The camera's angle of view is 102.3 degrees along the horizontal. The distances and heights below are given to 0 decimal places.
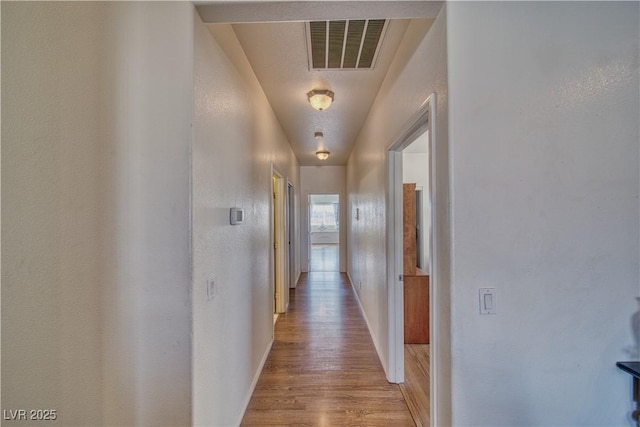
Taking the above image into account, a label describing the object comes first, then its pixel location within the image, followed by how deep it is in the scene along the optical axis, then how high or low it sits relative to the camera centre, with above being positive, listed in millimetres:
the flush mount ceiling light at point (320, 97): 2439 +1151
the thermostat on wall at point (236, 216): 1684 +21
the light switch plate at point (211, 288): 1348 -368
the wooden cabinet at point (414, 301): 2850 -925
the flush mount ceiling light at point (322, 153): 4605 +1167
